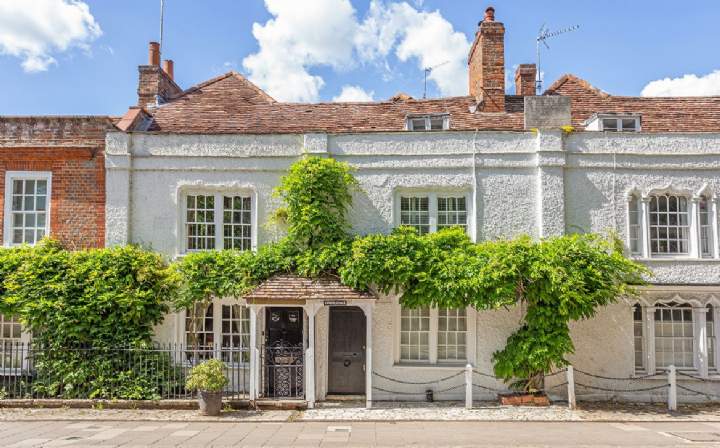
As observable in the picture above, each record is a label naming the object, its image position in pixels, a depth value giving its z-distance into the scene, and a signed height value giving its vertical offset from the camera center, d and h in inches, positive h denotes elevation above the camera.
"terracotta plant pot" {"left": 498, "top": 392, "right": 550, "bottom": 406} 482.9 -127.8
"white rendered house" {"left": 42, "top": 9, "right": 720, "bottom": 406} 517.0 +43.4
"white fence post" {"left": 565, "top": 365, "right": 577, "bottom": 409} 470.3 -113.3
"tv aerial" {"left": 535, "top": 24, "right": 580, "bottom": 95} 734.5 +240.3
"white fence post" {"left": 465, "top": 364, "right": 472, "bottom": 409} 470.6 -112.7
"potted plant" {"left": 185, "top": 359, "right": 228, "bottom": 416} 444.1 -106.0
